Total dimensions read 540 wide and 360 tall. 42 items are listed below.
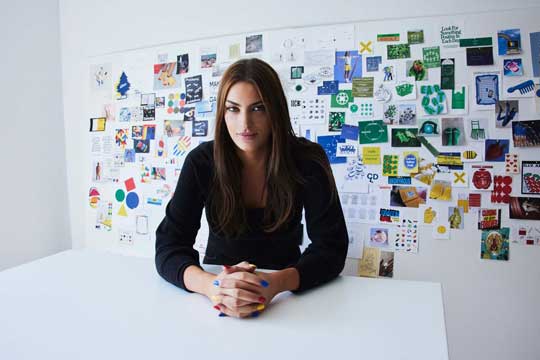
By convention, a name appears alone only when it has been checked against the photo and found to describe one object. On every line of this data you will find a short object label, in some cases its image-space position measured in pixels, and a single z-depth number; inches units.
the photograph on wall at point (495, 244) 55.1
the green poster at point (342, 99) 61.1
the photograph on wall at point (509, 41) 53.4
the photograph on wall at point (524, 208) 53.7
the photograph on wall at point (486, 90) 54.4
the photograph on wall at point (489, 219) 55.3
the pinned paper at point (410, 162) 58.5
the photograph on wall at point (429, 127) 57.2
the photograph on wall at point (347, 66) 60.4
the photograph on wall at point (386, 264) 60.9
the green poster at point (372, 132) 59.7
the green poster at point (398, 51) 57.8
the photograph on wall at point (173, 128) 72.8
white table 21.0
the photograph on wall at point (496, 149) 54.4
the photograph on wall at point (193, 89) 70.9
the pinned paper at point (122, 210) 79.8
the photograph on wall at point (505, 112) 53.9
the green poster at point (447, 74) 56.2
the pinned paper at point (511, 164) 54.1
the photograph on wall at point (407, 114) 58.2
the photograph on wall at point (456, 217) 56.9
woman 37.7
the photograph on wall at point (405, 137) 58.3
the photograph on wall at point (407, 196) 58.7
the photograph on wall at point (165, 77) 72.9
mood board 54.1
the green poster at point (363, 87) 60.0
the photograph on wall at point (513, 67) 53.5
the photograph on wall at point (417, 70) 57.4
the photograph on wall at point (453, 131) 56.3
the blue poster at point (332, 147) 62.3
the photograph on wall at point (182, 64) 71.7
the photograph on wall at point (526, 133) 53.0
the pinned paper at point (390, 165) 59.5
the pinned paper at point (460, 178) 56.5
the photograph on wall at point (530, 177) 53.4
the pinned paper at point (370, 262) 61.6
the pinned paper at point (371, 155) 60.3
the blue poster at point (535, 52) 52.6
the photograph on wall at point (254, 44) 66.1
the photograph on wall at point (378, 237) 60.9
